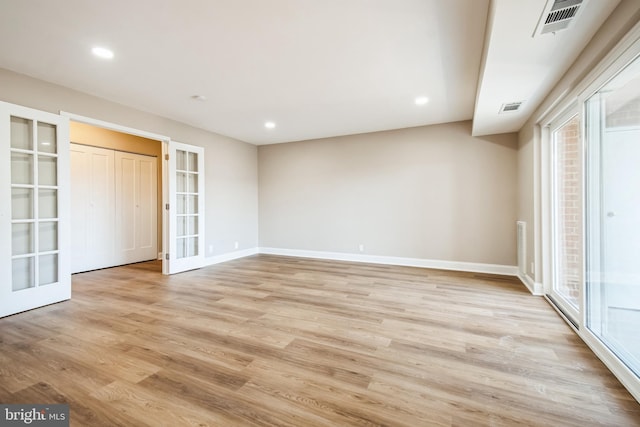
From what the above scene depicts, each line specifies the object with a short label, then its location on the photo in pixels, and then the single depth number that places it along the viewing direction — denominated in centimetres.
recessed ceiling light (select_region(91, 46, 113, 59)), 253
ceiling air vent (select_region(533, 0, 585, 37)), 158
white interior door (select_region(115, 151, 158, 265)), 532
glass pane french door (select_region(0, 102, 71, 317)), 283
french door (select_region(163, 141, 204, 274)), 458
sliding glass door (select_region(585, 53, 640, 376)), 177
